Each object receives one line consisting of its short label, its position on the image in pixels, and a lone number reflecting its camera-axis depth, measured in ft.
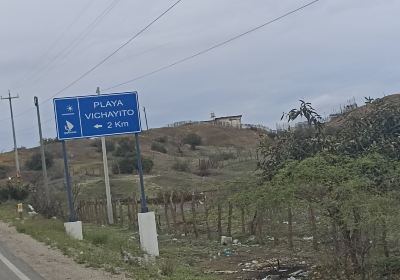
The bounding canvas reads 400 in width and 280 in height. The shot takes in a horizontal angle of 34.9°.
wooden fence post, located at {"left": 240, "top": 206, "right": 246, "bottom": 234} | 66.18
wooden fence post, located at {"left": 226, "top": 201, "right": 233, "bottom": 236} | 66.54
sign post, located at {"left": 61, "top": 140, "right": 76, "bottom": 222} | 66.73
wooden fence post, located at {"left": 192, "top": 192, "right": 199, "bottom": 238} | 73.39
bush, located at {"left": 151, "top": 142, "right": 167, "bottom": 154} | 322.63
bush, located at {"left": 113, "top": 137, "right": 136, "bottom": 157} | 274.57
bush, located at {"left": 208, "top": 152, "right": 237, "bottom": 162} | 262.02
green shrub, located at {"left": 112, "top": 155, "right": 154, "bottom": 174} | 225.97
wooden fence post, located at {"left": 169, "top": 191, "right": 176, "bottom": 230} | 78.34
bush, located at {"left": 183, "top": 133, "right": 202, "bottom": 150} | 350.23
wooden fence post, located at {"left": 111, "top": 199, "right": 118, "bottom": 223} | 105.89
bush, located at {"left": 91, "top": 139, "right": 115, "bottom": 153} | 303.54
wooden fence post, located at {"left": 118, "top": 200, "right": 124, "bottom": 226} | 97.86
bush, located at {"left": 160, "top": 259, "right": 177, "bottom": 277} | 41.58
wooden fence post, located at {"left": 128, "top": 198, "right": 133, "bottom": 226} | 92.84
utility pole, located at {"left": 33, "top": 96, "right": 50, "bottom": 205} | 122.62
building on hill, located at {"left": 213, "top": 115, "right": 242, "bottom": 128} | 446.15
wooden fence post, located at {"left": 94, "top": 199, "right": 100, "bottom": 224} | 109.07
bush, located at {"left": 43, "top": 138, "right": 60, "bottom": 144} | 332.49
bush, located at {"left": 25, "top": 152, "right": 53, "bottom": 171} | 277.97
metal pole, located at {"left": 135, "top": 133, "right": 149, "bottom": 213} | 59.72
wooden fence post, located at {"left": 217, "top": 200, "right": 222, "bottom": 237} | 68.45
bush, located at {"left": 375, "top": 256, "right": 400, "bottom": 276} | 39.50
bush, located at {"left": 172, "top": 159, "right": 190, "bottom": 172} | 231.50
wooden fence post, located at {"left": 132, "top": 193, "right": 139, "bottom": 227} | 90.64
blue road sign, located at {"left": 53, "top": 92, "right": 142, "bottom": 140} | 63.62
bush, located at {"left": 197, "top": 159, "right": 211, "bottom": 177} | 207.11
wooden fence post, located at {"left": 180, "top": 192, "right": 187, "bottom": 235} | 76.38
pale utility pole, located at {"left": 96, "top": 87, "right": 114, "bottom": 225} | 103.76
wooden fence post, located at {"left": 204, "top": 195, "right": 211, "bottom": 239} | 71.48
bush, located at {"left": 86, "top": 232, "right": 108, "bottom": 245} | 64.28
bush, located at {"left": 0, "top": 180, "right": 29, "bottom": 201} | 169.89
